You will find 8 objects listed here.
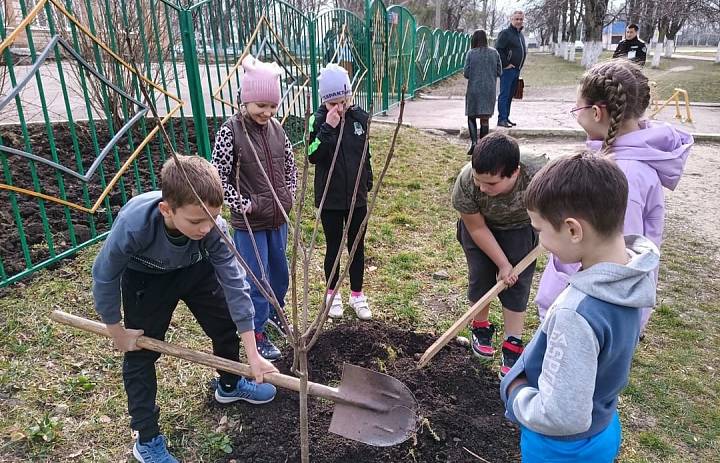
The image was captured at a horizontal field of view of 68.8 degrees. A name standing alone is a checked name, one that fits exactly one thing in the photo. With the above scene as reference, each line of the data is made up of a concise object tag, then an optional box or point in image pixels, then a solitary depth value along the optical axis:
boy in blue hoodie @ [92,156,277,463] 1.78
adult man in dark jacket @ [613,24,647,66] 10.23
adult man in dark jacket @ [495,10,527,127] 9.16
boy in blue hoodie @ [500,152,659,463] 1.17
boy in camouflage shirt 2.21
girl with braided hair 1.91
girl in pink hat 2.62
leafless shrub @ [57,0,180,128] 5.21
